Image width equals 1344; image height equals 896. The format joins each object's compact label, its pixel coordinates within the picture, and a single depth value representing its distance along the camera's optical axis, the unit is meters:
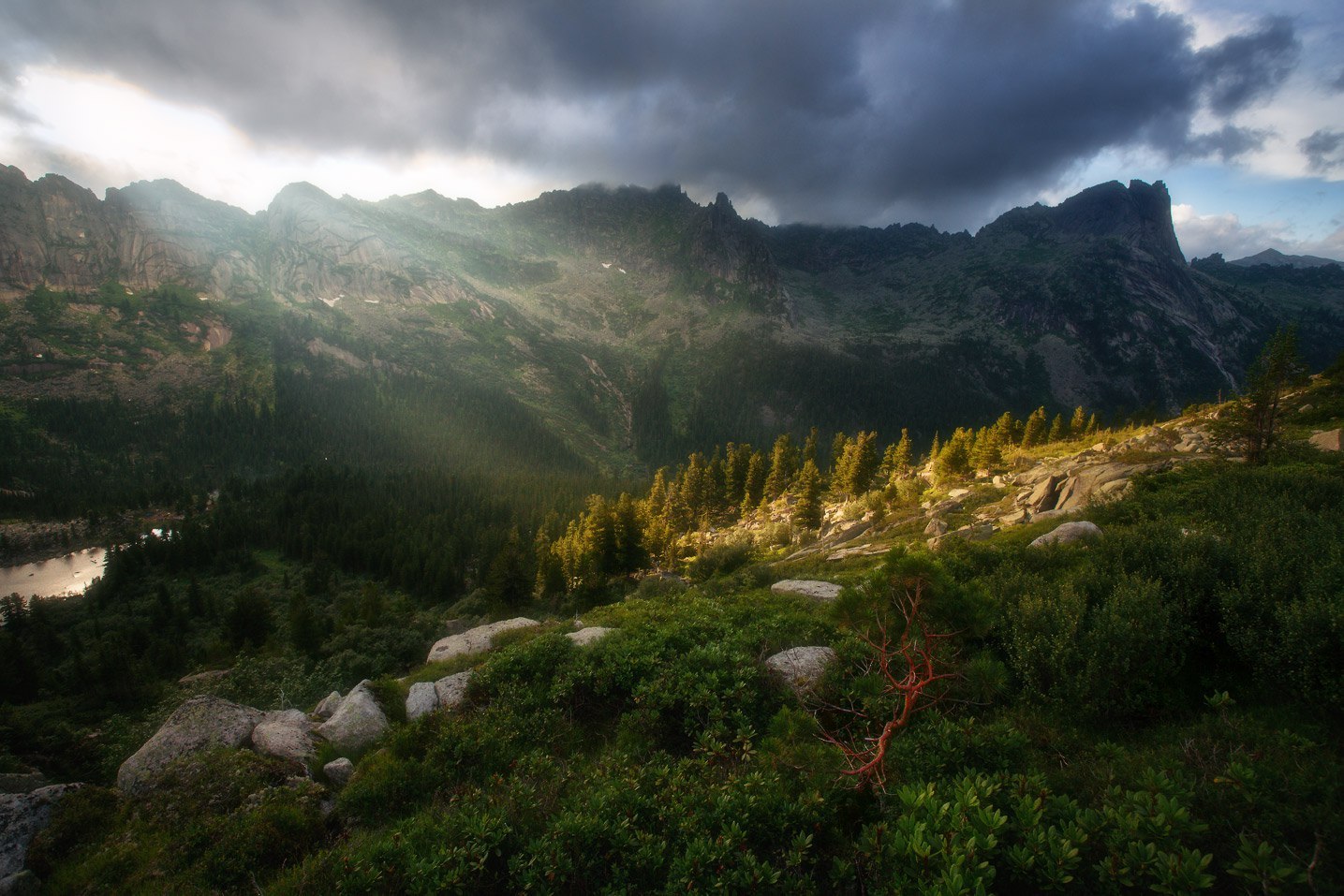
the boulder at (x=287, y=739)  11.67
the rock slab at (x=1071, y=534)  15.41
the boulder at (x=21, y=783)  10.93
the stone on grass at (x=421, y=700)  14.21
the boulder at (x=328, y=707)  15.83
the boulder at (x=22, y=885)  7.84
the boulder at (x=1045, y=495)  27.16
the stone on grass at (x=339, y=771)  10.88
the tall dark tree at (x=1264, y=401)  20.84
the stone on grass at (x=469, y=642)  22.12
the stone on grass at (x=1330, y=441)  20.33
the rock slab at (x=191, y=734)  10.58
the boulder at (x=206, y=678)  25.82
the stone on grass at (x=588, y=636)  14.39
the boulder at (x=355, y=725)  12.79
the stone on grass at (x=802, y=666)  10.05
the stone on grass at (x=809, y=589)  19.68
